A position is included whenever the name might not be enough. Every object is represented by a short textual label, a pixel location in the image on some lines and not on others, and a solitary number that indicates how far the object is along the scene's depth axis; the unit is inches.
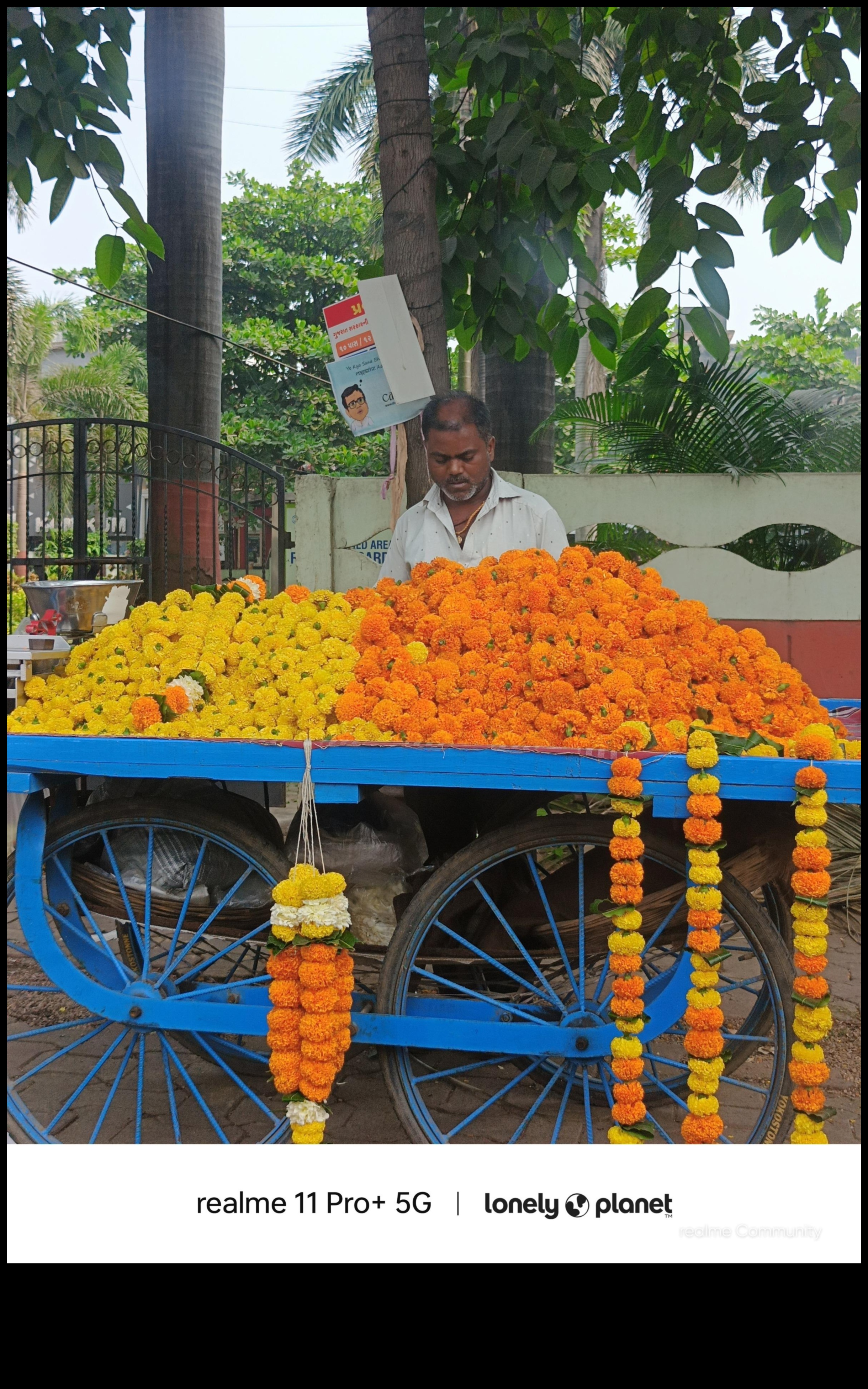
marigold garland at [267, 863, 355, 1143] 79.0
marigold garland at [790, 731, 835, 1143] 76.8
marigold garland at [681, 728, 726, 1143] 77.1
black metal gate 235.6
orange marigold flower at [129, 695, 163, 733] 90.2
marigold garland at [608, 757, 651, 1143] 78.0
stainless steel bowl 114.0
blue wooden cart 82.8
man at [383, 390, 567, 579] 114.5
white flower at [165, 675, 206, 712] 93.4
